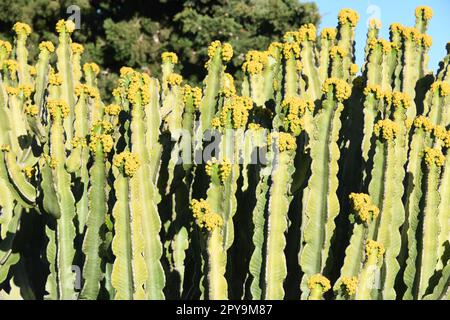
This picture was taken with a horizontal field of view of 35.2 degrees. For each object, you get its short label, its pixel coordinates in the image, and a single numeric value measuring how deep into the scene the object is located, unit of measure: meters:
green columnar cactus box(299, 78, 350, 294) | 3.24
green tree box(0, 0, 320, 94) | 17.06
